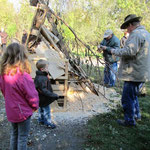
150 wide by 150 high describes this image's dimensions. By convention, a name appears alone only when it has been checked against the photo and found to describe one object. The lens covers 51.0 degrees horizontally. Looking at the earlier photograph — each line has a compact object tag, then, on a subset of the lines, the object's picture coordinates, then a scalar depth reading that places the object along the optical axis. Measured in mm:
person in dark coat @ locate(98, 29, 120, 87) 5436
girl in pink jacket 1839
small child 2709
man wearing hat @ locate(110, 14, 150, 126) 2723
